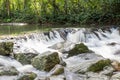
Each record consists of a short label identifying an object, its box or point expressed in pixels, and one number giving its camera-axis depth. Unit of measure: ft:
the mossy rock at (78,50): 24.57
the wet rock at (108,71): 17.93
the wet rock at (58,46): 28.64
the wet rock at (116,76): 16.66
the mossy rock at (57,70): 18.78
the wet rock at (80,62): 19.18
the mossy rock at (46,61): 20.45
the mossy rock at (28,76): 16.88
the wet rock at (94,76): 17.37
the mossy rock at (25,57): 22.83
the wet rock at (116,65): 18.85
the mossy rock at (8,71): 18.84
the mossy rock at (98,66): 18.79
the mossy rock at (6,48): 24.83
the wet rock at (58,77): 17.79
